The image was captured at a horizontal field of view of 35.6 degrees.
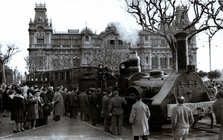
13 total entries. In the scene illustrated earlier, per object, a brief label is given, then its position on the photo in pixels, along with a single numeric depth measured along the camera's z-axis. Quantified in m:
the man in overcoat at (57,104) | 16.16
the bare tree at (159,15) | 23.45
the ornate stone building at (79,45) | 90.38
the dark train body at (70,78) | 22.49
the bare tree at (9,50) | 59.23
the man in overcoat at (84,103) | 17.17
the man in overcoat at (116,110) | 12.20
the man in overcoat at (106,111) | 13.30
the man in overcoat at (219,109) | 8.59
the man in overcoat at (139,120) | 9.16
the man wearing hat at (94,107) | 15.66
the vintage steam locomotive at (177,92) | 11.59
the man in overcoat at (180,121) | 7.99
